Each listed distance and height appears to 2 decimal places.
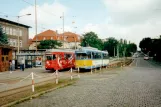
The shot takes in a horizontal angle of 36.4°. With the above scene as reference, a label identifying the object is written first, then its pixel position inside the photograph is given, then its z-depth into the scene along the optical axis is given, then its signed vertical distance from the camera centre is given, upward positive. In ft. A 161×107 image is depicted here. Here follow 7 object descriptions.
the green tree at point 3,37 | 163.95 +13.56
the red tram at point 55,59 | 106.11 -0.88
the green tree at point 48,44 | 274.36 +14.76
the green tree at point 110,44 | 387.34 +19.74
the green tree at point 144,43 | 459.15 +24.83
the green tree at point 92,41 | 351.73 +23.43
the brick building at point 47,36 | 359.66 +31.30
